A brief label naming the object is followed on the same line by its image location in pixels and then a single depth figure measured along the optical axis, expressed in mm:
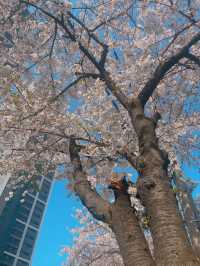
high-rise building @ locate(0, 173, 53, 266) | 48375
